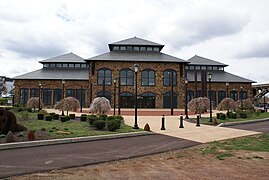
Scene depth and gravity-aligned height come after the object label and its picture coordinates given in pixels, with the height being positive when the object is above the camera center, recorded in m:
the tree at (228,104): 27.78 -0.23
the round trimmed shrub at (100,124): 15.28 -1.36
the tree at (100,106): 22.81 -0.36
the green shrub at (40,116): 21.27 -1.19
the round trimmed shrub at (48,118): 20.39 -1.31
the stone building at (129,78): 45.88 +4.80
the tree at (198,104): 25.62 -0.21
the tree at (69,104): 24.03 -0.18
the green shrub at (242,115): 25.70 -1.37
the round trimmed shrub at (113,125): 14.59 -1.37
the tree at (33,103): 32.75 -0.10
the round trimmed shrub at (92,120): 17.06 -1.25
